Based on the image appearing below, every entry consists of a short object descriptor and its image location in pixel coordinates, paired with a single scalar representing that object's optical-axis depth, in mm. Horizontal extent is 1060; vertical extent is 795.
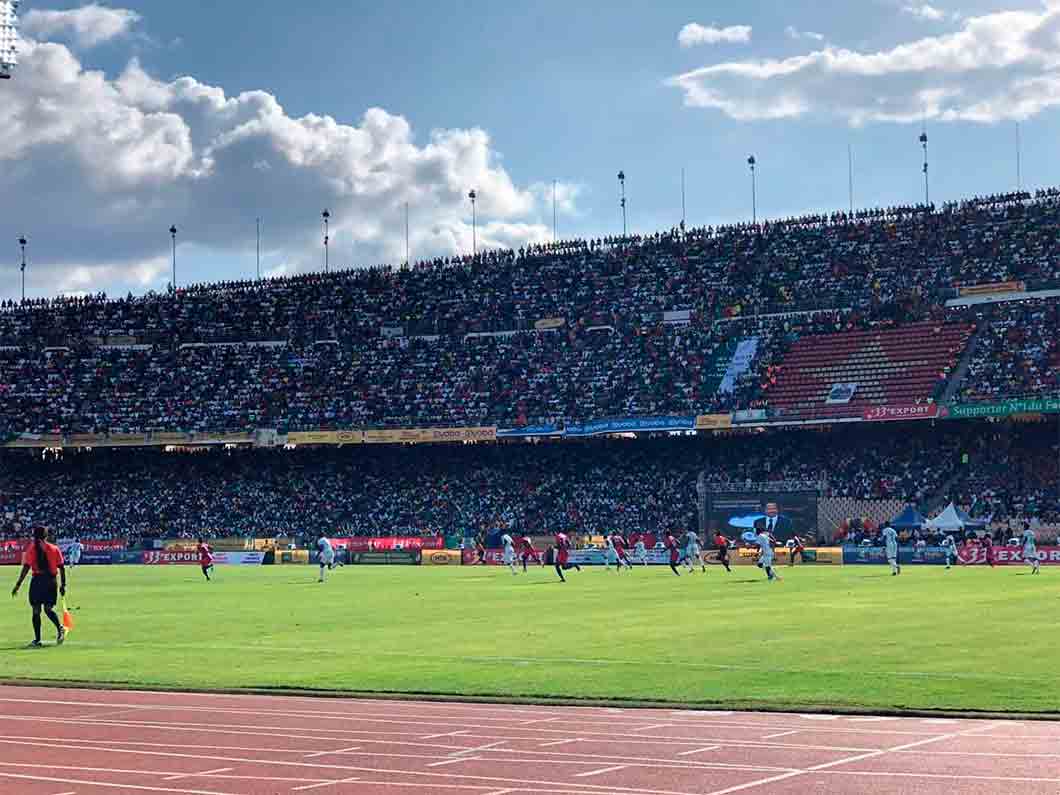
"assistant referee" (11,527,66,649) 27312
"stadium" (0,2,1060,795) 16172
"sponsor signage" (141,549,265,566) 76938
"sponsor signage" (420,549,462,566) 72062
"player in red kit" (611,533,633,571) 60906
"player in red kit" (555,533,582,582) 53316
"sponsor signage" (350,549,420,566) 73000
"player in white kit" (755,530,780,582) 48125
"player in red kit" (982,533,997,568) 58781
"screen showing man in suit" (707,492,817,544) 70938
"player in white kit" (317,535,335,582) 56406
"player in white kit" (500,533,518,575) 57875
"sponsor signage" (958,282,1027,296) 77250
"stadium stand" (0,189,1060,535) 76312
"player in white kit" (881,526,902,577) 52250
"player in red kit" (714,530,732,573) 56000
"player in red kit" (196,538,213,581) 58031
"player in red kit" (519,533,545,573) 57469
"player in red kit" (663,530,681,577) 54344
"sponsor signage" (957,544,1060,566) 59484
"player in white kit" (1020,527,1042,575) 51531
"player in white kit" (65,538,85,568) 77188
